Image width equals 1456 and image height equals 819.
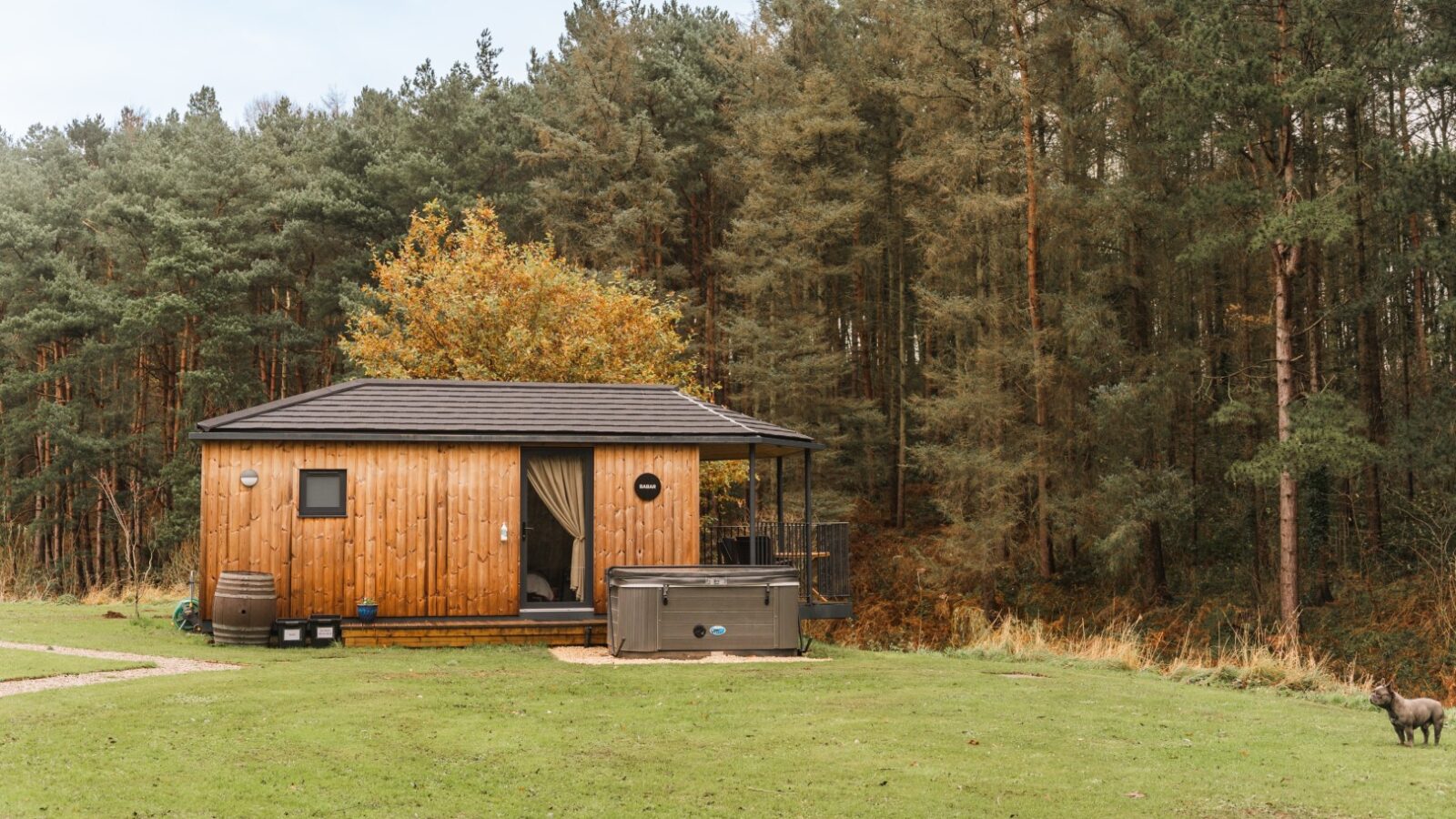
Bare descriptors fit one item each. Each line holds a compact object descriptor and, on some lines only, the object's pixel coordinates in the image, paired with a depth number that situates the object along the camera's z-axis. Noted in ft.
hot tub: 43.68
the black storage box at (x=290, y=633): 44.70
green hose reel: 48.85
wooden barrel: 44.09
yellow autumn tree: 76.38
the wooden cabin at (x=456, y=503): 46.32
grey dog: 28.38
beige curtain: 49.24
